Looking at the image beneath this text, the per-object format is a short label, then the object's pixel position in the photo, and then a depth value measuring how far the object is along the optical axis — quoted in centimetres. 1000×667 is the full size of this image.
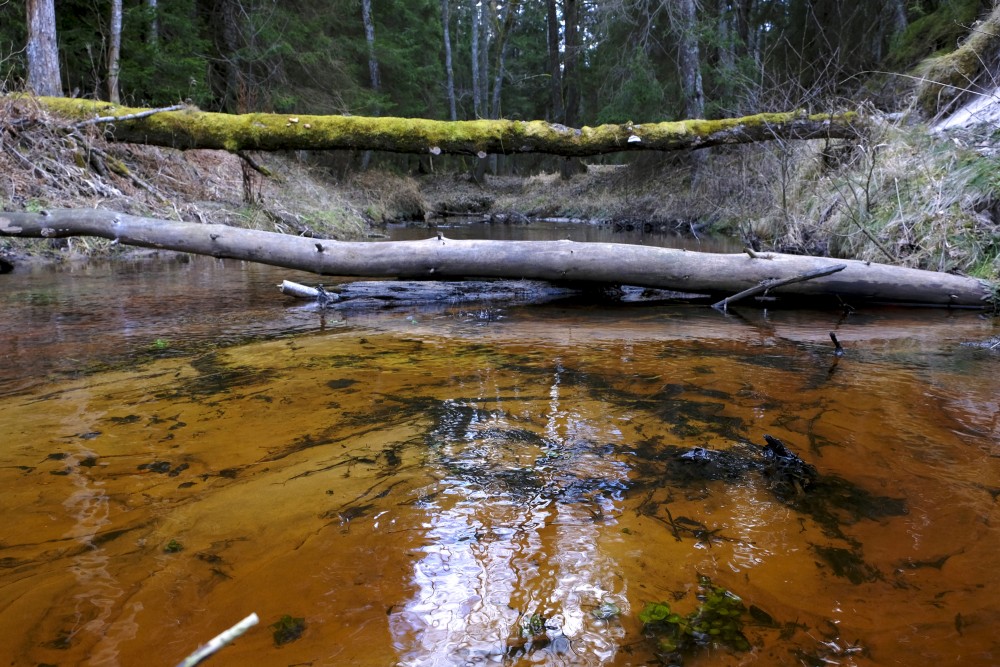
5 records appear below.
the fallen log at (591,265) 536
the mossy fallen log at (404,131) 865
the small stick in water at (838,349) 383
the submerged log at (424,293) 590
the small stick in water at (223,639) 50
